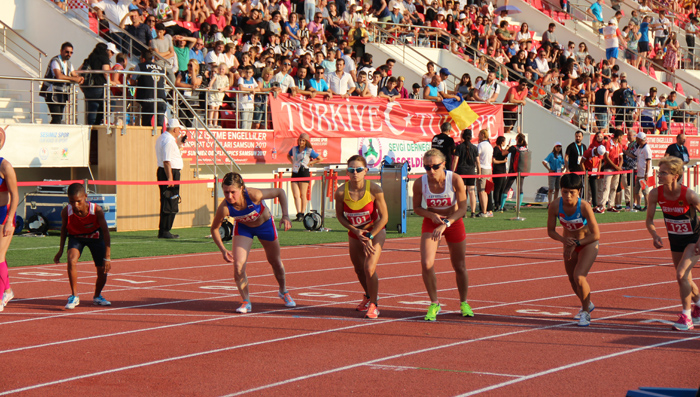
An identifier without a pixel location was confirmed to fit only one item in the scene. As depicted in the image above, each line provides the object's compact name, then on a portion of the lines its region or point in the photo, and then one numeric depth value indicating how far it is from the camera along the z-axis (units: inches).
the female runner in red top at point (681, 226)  365.7
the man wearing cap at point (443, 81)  1065.5
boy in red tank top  409.4
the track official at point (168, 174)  697.6
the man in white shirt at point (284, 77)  920.5
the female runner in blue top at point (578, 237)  368.2
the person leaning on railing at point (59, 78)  746.2
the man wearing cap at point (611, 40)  1478.8
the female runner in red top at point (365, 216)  387.5
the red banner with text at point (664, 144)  1252.2
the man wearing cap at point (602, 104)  1242.0
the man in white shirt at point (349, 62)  1032.8
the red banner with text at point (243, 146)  832.9
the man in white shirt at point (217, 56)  902.7
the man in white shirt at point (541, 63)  1300.4
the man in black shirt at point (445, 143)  848.3
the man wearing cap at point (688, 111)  1362.3
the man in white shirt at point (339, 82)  981.2
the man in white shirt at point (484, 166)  909.2
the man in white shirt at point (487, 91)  1101.1
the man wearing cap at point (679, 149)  901.8
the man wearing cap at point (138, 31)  890.7
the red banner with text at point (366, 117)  901.2
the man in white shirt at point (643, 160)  996.2
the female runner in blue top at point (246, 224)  391.9
